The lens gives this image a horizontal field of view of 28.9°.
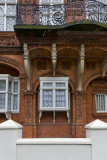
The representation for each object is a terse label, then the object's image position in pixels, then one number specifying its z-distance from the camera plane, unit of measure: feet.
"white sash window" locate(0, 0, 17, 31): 32.24
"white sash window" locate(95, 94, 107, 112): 30.86
